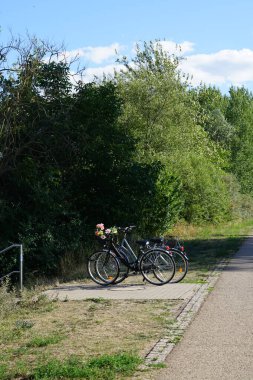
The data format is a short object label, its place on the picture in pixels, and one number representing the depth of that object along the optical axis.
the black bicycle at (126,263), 12.22
